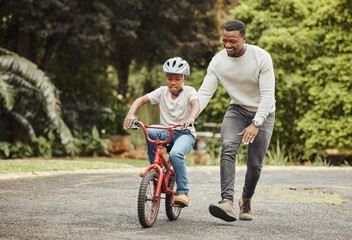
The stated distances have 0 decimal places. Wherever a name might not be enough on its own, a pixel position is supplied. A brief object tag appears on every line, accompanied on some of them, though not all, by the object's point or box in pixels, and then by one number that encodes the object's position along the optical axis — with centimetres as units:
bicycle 794
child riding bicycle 843
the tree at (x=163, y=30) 2471
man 832
